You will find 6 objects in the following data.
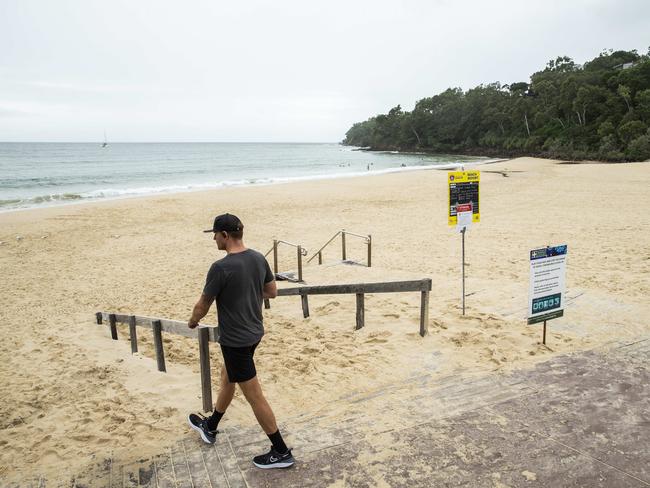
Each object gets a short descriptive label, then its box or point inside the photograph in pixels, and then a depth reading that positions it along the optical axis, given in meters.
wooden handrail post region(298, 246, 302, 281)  8.59
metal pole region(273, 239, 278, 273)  9.90
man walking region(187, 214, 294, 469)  3.17
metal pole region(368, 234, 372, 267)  10.11
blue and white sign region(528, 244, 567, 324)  5.23
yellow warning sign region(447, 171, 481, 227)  6.46
